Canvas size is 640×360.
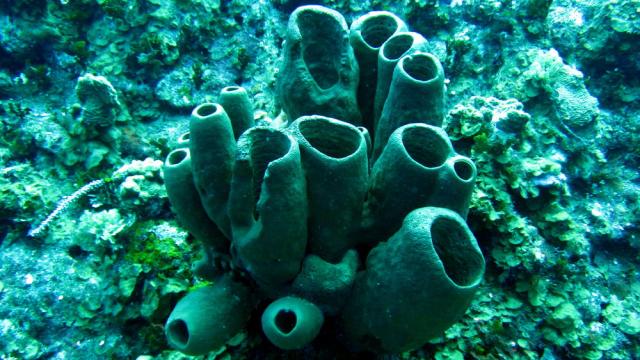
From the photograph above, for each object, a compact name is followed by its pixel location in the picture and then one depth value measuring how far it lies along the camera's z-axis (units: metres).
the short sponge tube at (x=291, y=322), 0.46
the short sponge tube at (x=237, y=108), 0.57
